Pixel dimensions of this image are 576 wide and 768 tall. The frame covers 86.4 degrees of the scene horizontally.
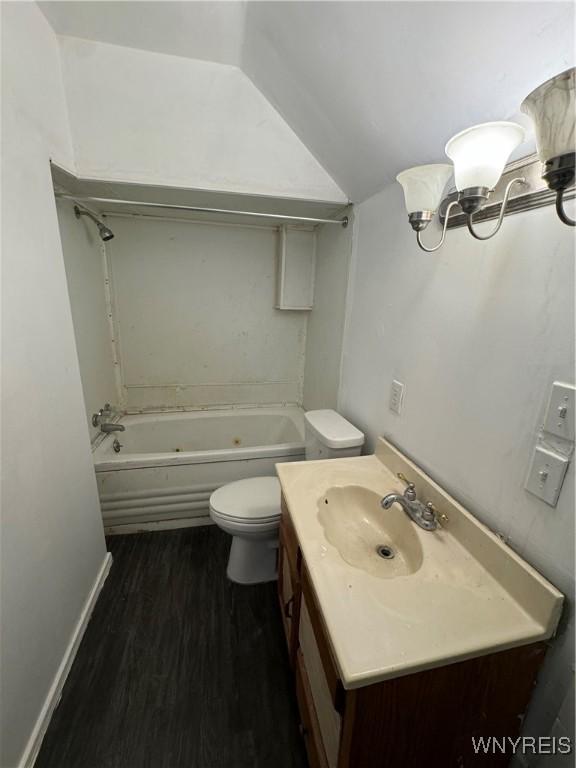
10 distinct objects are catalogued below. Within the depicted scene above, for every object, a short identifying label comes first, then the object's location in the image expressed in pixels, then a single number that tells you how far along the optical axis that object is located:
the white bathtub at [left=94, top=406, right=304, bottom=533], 1.83
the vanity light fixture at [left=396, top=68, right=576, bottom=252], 0.48
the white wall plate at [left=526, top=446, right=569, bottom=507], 0.66
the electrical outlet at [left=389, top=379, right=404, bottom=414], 1.27
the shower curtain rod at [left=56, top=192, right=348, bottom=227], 1.49
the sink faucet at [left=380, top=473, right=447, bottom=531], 0.97
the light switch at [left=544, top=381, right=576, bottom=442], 0.65
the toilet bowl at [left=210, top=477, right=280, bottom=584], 1.49
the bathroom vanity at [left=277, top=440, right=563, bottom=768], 0.62
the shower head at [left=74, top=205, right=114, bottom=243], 1.83
